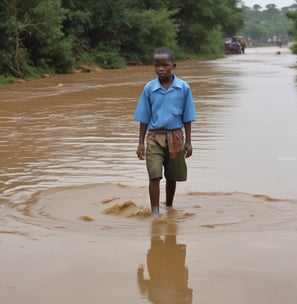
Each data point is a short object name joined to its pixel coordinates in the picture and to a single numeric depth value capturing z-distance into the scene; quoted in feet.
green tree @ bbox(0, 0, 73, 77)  78.02
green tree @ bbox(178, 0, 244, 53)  157.07
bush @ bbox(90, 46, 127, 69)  112.06
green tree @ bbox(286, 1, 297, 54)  122.42
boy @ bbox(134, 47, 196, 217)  16.17
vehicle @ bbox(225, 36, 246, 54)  210.08
